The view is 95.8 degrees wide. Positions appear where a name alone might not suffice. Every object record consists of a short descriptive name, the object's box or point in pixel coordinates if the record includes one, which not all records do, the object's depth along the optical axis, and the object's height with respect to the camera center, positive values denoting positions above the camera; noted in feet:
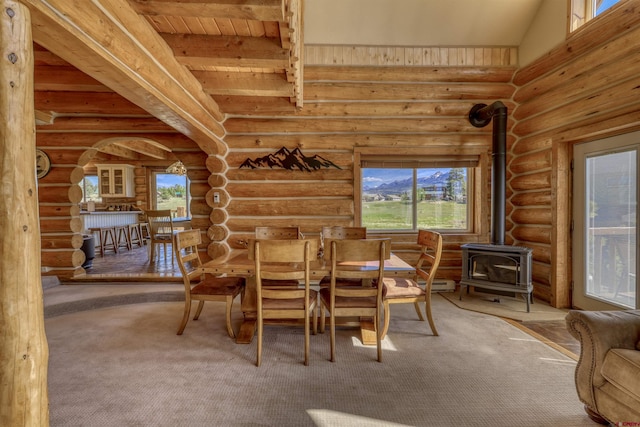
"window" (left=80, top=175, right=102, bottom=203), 34.71 +2.81
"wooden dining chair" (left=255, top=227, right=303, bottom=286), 12.19 -0.99
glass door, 10.41 -0.62
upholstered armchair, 5.09 -2.94
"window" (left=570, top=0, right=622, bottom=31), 11.47 +8.04
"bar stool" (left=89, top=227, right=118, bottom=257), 22.34 -2.26
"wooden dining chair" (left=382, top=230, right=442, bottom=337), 9.36 -2.69
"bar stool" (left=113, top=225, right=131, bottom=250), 24.91 -2.25
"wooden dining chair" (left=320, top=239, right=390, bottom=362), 7.84 -2.26
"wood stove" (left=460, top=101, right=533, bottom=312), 12.47 -2.04
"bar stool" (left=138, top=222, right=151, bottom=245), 28.14 -1.89
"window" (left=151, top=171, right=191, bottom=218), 33.32 +2.08
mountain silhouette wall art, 15.28 +2.57
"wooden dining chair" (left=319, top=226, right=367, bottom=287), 12.51 -1.00
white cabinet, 31.42 +3.38
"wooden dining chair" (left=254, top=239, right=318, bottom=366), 7.73 -2.10
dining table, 8.77 -1.89
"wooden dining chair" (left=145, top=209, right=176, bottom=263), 18.74 -1.26
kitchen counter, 22.33 -0.63
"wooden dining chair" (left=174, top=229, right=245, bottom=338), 9.55 -2.67
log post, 4.31 -0.40
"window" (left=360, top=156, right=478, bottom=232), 16.37 +0.59
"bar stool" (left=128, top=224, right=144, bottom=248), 27.39 -2.37
